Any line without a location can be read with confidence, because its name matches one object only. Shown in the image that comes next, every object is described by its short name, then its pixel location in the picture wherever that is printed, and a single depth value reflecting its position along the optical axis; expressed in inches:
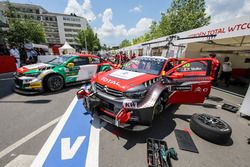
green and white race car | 186.5
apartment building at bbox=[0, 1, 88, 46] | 2340.1
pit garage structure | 214.2
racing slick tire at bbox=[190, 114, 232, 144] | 98.3
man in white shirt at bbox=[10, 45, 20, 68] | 424.2
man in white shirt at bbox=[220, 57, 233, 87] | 304.5
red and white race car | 95.4
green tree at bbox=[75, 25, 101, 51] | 1770.4
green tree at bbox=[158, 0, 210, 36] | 920.3
